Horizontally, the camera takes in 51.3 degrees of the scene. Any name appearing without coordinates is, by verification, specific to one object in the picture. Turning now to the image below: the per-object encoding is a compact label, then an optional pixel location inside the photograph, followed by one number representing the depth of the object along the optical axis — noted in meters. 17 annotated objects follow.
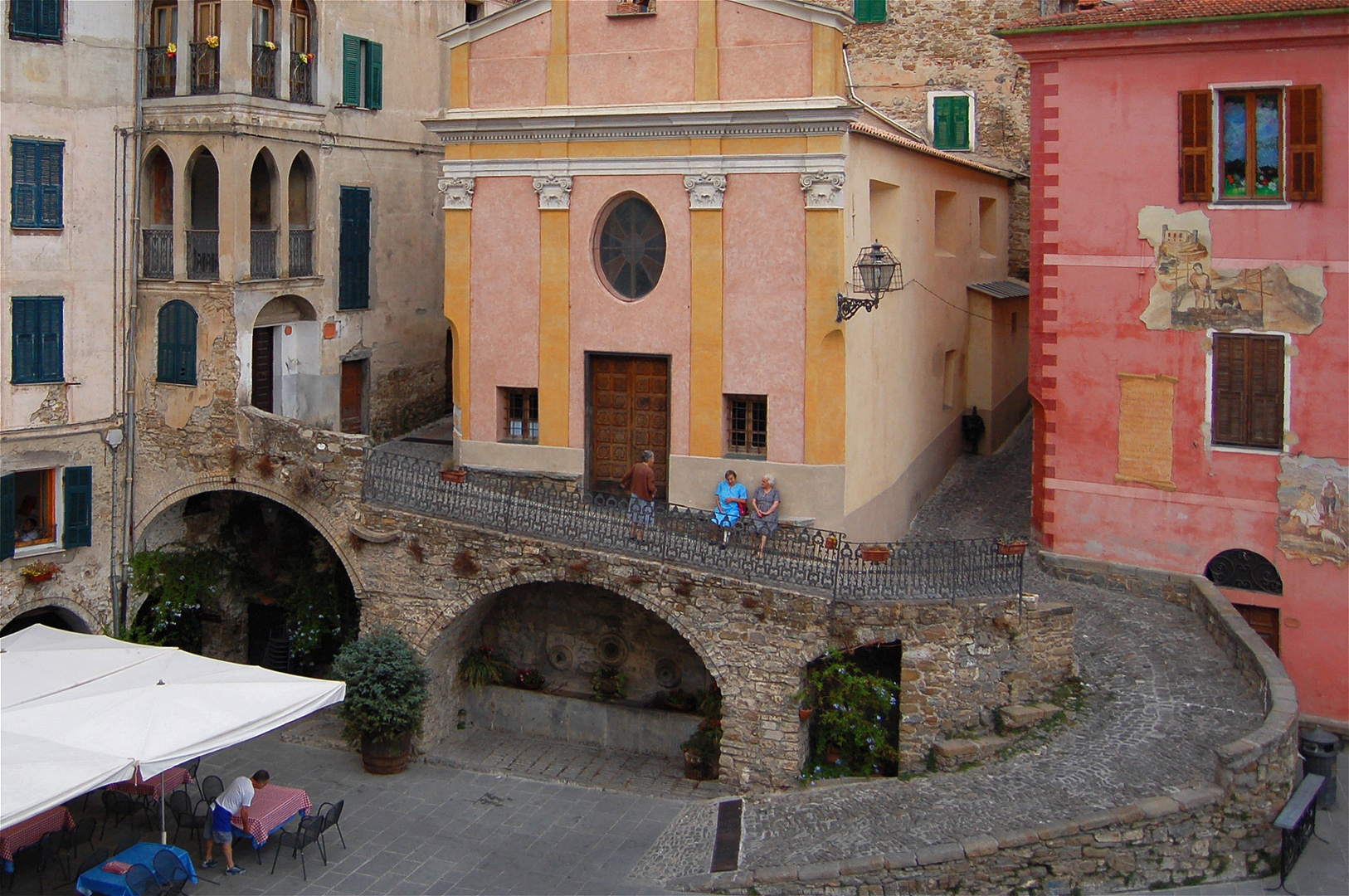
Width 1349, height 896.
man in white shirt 16.62
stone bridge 17.61
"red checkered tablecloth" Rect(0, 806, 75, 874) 16.12
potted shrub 19.39
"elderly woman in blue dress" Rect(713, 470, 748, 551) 19.84
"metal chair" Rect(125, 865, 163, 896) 15.17
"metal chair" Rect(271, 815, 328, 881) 16.64
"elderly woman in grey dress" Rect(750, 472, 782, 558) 19.77
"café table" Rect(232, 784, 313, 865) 16.66
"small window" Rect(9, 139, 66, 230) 20.66
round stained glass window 21.11
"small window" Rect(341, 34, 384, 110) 24.55
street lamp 19.42
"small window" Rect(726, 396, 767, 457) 20.80
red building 19.41
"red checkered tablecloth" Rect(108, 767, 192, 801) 17.84
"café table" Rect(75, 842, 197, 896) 15.09
